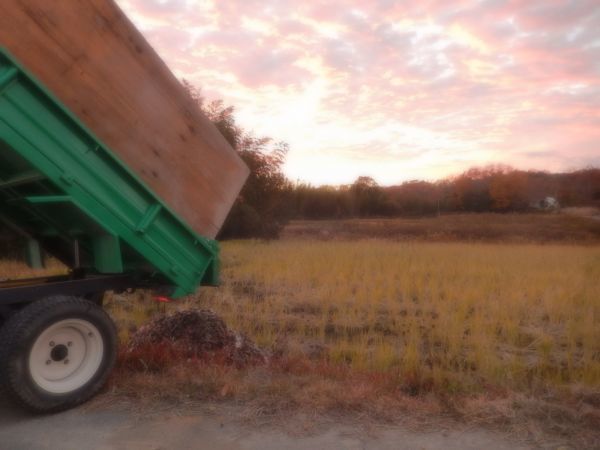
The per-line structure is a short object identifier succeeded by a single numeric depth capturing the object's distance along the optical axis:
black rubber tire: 3.77
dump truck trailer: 3.77
